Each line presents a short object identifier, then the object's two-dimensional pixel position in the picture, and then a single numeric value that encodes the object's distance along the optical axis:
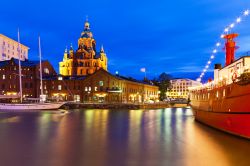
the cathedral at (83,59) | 160.38
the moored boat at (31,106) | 87.06
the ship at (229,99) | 28.17
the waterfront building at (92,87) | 120.94
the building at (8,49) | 150.12
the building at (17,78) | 124.06
